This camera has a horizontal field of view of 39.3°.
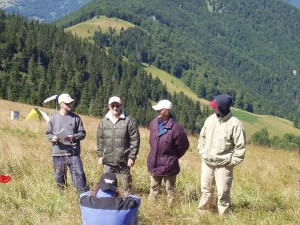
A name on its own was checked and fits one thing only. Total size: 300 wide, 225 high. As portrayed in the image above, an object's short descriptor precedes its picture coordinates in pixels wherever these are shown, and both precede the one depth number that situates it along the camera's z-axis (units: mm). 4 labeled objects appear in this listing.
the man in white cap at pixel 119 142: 6859
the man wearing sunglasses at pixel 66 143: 7047
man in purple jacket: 6695
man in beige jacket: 6172
